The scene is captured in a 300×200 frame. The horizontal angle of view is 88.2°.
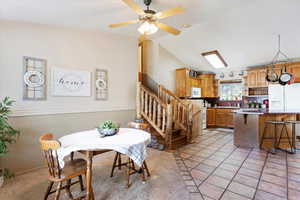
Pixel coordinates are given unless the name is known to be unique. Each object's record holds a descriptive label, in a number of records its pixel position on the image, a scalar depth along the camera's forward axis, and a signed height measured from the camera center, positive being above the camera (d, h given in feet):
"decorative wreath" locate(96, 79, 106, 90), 11.33 +1.25
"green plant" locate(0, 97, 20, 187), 6.97 -1.46
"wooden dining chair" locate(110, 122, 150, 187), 7.69 -3.50
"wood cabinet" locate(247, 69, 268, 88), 18.48 +2.86
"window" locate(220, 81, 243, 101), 22.46 +1.52
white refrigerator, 15.62 +0.43
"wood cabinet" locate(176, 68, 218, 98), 20.21 +2.43
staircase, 12.83 -1.31
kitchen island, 13.07 -2.24
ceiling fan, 6.59 +3.89
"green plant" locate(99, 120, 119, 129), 6.99 -1.12
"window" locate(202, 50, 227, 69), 19.18 +5.58
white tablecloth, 5.59 -1.64
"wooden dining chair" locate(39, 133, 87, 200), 5.34 -2.63
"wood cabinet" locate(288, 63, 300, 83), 16.11 +3.36
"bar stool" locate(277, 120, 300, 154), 12.45 -3.22
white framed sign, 9.45 +1.19
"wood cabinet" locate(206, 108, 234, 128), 21.30 -2.35
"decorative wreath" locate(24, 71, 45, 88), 8.51 +1.23
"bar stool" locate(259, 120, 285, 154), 13.08 -3.00
